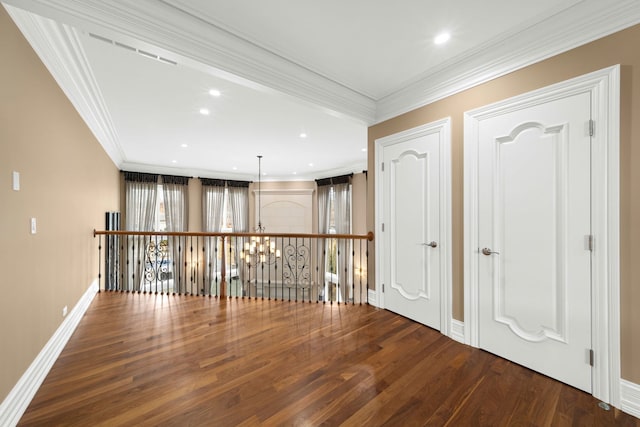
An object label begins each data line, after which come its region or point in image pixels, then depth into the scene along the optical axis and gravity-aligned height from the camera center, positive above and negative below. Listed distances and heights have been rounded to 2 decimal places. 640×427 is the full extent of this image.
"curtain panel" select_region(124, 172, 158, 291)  6.52 +0.27
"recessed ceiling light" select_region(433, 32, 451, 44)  2.09 +1.44
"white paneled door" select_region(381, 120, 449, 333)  2.64 -0.10
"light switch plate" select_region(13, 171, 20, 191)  1.66 +0.22
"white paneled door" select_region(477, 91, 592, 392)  1.81 -0.19
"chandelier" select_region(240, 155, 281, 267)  4.52 -0.66
